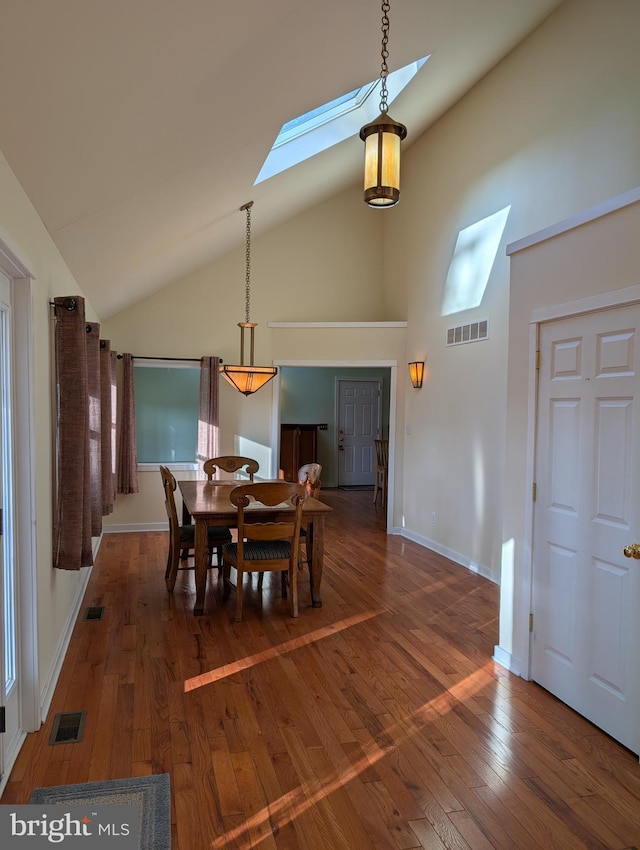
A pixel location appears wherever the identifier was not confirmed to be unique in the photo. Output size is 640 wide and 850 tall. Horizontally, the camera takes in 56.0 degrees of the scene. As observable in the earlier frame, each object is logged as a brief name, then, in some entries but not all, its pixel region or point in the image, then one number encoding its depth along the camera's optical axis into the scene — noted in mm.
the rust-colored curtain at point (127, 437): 6734
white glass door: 2361
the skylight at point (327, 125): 4812
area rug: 2092
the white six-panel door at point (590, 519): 2670
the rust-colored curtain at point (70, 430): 3154
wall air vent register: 5492
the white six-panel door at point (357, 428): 11289
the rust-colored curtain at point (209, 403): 7027
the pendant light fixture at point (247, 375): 5145
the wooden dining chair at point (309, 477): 6038
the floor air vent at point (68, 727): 2631
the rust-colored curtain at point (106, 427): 5164
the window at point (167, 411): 7090
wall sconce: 6746
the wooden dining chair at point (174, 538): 4758
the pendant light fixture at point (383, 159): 2336
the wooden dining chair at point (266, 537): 4117
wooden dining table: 4305
